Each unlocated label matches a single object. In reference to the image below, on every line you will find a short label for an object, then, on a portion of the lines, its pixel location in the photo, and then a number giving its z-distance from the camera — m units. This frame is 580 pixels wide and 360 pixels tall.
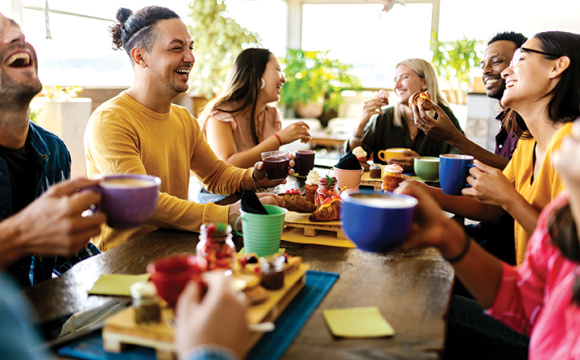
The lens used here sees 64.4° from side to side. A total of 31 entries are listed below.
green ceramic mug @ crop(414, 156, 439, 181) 2.27
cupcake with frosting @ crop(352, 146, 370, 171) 2.46
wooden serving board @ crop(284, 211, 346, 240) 1.43
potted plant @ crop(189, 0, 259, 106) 6.14
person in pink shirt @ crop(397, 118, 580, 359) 0.79
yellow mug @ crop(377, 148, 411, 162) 2.57
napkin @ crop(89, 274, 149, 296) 1.03
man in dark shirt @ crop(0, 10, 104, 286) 0.90
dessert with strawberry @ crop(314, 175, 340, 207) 1.61
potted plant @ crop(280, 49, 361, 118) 7.32
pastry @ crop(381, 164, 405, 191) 1.85
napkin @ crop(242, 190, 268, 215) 1.17
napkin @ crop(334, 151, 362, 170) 1.92
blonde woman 3.05
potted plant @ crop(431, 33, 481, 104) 6.41
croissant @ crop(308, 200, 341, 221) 1.45
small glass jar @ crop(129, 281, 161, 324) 0.78
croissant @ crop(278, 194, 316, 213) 1.55
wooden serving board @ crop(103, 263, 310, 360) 0.76
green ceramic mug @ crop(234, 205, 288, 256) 1.15
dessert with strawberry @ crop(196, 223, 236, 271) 0.94
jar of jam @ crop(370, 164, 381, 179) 2.27
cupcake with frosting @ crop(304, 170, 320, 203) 1.73
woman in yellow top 1.40
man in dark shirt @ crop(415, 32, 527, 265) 2.05
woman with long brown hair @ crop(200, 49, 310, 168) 2.73
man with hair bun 1.62
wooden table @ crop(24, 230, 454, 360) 0.83
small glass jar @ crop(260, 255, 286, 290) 0.93
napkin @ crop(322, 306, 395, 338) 0.86
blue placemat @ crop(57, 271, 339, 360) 0.78
